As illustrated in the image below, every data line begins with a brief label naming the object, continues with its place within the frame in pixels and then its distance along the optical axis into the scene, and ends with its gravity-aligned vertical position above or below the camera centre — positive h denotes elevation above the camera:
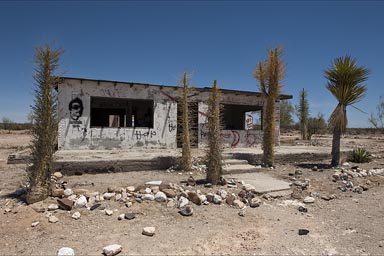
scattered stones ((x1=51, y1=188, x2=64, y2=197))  5.78 -1.29
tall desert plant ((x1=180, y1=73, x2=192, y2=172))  8.84 +0.00
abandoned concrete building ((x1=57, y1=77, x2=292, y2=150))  11.59 +0.64
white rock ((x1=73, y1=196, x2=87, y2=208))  5.38 -1.38
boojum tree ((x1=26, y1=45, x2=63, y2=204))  5.68 +0.18
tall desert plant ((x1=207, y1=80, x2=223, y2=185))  7.20 -0.22
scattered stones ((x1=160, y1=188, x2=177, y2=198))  6.09 -1.32
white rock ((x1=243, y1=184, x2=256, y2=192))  6.96 -1.36
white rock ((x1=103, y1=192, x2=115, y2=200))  5.82 -1.34
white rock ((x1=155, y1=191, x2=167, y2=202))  5.88 -1.37
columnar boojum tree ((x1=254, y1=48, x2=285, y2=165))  10.09 +1.62
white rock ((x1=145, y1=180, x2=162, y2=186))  6.68 -1.23
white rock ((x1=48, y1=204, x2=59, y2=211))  5.22 -1.43
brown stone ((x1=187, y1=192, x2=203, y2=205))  5.94 -1.40
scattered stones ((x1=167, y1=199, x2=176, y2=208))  5.71 -1.46
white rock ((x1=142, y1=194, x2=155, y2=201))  5.90 -1.37
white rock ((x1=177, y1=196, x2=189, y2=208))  5.69 -1.42
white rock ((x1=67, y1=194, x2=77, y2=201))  5.61 -1.34
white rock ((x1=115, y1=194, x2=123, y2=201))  5.79 -1.36
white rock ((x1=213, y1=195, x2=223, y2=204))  6.07 -1.44
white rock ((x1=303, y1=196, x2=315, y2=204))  6.67 -1.56
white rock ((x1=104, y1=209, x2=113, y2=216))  5.20 -1.50
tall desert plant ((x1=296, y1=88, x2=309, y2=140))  25.69 +1.74
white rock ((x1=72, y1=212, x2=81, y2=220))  4.98 -1.51
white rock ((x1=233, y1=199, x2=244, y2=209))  6.02 -1.53
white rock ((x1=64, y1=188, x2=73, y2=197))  5.79 -1.28
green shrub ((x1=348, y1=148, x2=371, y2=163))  11.74 -0.90
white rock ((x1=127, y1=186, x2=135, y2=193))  6.16 -1.27
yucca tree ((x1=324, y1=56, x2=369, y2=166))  10.34 +1.68
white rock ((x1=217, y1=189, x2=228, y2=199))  6.35 -1.39
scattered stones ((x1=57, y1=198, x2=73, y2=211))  5.25 -1.38
